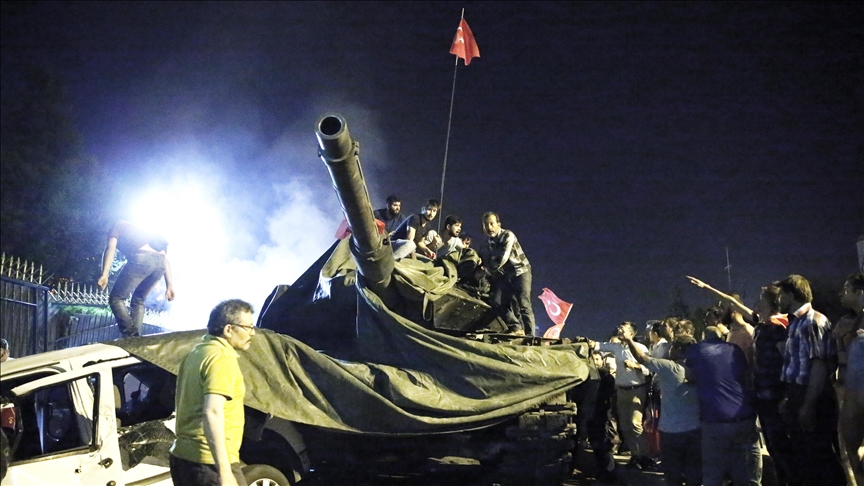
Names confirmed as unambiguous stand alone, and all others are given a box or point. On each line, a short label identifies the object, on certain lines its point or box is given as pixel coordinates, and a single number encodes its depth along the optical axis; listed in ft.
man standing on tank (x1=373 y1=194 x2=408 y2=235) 34.58
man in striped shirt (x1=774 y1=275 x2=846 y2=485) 18.45
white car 16.28
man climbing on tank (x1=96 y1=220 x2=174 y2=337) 25.89
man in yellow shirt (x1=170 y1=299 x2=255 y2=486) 12.24
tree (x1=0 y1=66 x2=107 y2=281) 77.61
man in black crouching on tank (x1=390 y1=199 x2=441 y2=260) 31.58
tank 21.22
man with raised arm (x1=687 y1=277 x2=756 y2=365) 23.95
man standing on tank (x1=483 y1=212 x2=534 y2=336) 27.89
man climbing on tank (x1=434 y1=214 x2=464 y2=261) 33.14
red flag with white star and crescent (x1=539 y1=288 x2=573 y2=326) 52.08
